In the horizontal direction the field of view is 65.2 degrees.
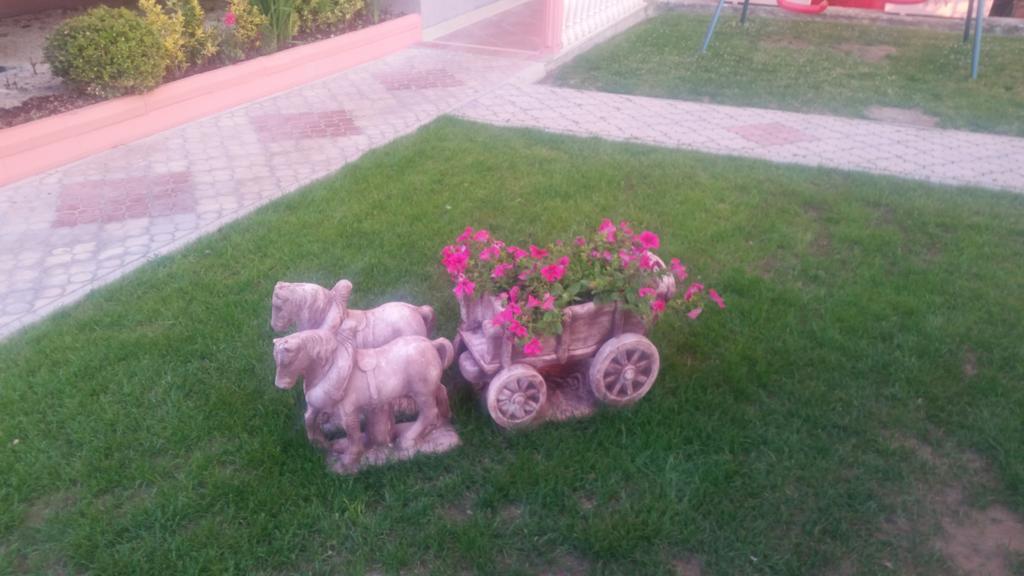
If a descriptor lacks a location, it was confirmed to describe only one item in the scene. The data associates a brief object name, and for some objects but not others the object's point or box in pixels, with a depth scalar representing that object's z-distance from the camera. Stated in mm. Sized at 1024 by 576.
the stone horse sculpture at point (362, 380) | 2650
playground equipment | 8914
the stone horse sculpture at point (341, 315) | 2799
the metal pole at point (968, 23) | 9141
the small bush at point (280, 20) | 7727
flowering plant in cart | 2830
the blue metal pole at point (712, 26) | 8867
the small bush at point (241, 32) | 7379
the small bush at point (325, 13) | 8195
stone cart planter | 2934
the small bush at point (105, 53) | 6047
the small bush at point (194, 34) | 7109
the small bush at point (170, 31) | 6594
